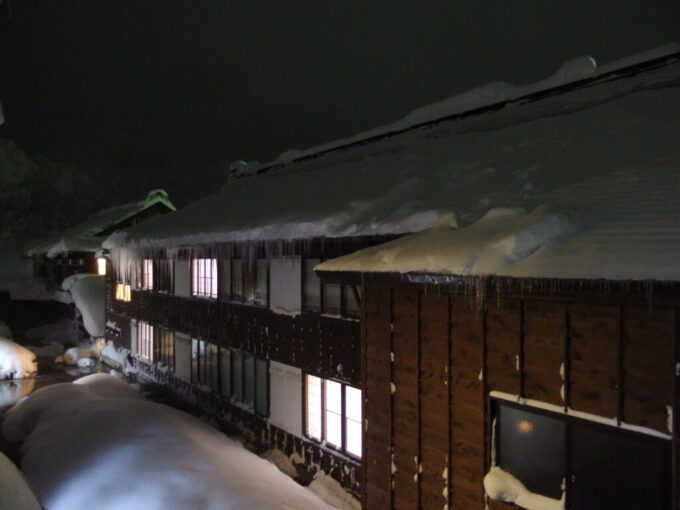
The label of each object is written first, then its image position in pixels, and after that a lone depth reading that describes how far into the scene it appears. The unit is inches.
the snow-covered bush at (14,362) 759.7
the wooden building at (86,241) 1114.1
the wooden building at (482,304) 160.7
